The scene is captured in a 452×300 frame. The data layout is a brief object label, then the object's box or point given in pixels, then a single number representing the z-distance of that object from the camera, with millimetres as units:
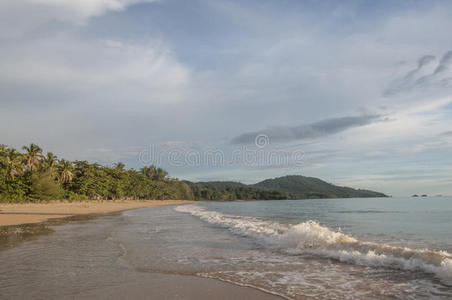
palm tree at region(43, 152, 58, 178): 58391
